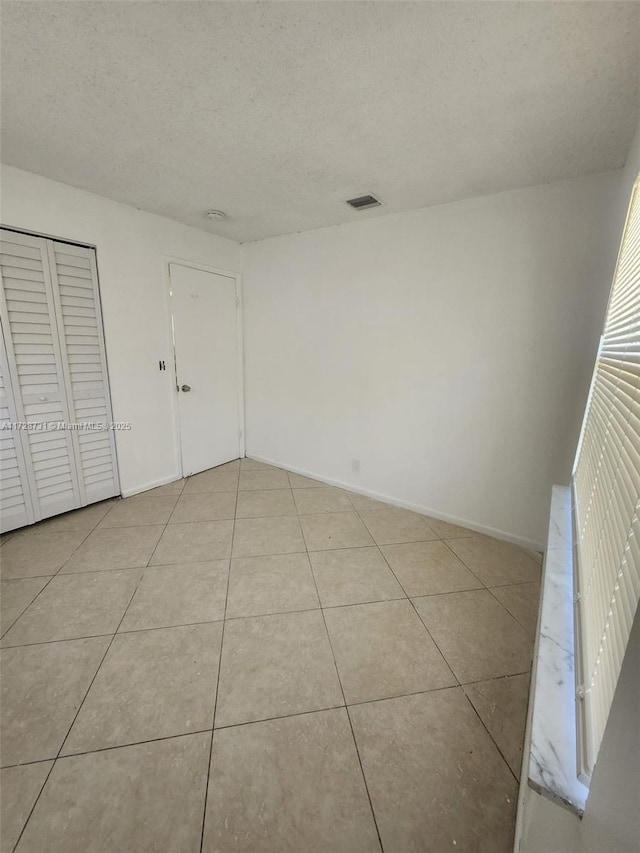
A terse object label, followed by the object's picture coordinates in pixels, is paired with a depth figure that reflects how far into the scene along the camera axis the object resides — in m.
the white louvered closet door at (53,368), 2.16
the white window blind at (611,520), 0.58
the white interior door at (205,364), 3.09
